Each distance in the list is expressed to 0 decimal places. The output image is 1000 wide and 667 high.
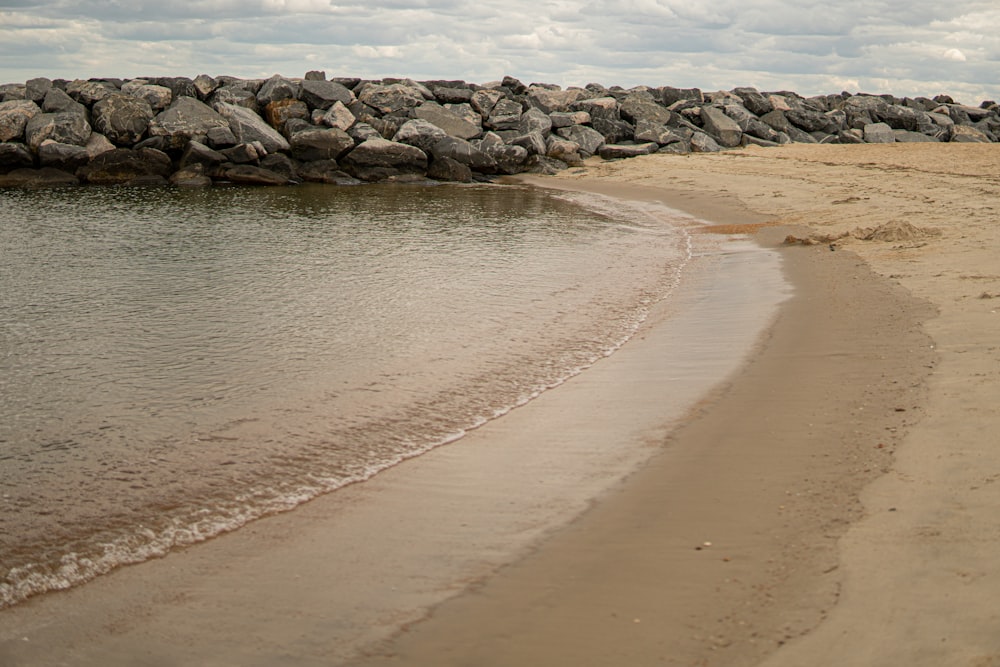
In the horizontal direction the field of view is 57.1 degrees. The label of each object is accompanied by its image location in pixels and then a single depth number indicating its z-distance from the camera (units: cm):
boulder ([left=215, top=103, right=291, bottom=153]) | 2788
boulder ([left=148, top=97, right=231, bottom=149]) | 2745
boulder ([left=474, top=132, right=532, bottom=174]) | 2911
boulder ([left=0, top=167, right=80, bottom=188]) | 2547
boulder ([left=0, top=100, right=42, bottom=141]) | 2695
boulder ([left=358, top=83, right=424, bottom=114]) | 3116
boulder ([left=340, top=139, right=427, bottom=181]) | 2780
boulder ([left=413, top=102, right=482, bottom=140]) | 3086
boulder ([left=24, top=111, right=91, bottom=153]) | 2691
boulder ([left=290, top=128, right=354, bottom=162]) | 2788
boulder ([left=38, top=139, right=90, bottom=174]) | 2639
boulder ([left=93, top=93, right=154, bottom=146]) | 2769
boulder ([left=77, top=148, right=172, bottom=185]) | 2630
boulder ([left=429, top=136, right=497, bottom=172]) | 2856
